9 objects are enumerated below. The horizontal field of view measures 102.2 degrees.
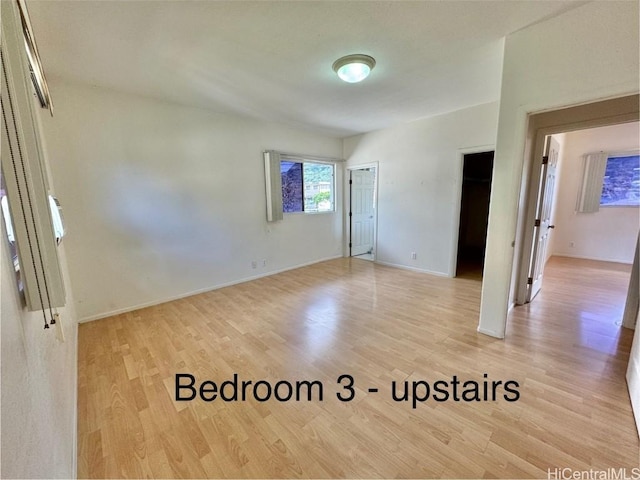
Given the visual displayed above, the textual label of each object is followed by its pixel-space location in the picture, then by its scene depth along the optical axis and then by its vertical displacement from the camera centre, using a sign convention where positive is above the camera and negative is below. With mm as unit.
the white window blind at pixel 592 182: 4836 +262
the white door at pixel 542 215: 2840 -224
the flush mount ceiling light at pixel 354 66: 2201 +1152
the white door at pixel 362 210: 5570 -253
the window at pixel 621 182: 4641 +239
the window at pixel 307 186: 4570 +248
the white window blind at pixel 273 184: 4090 +255
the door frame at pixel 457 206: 3723 -129
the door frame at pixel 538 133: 2258 +636
